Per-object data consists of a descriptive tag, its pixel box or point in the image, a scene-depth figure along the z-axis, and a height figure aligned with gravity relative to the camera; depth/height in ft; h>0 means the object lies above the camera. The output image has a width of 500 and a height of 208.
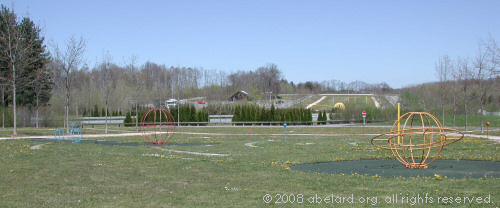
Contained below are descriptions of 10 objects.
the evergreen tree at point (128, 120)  168.44 -2.88
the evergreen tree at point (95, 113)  182.80 +0.04
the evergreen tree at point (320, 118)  186.79 -3.53
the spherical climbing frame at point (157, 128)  80.90 -5.44
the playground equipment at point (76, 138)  85.13 -5.19
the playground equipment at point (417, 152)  46.16 -6.43
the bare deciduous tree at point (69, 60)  107.78 +13.47
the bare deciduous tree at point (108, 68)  125.53 +15.13
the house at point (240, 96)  259.51 +9.64
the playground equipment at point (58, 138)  87.97 -5.11
